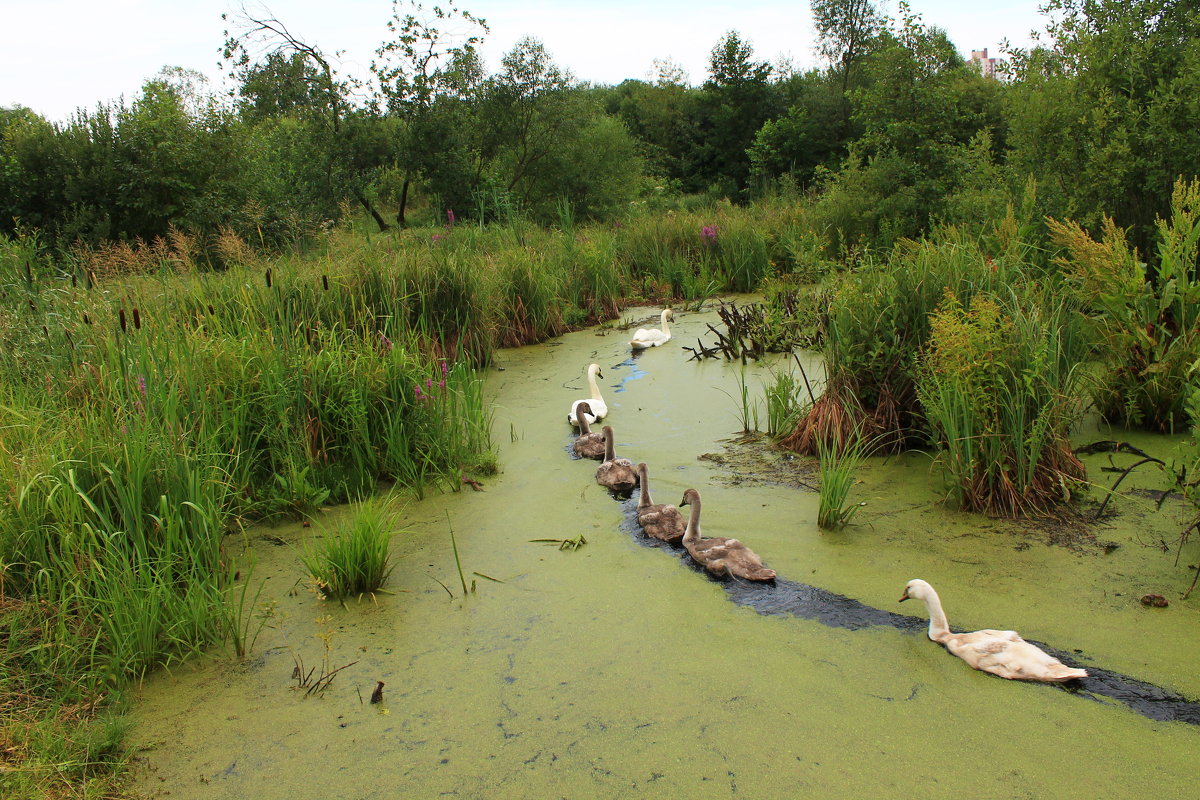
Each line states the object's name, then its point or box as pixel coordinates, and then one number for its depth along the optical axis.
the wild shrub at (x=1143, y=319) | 4.55
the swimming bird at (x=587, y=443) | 5.48
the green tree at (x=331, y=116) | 14.34
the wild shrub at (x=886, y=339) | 5.04
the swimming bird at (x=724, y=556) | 3.74
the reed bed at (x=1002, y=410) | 4.17
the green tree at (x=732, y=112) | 26.81
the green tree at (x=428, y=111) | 14.73
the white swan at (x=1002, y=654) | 2.89
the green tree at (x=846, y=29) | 27.80
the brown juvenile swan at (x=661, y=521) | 4.24
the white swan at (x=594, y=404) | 6.12
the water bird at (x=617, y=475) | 4.93
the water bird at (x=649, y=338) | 8.48
